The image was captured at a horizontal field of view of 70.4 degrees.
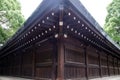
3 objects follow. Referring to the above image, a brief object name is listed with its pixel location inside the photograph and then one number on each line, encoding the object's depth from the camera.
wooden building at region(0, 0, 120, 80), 2.83
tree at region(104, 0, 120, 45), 11.28
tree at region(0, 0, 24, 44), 7.81
